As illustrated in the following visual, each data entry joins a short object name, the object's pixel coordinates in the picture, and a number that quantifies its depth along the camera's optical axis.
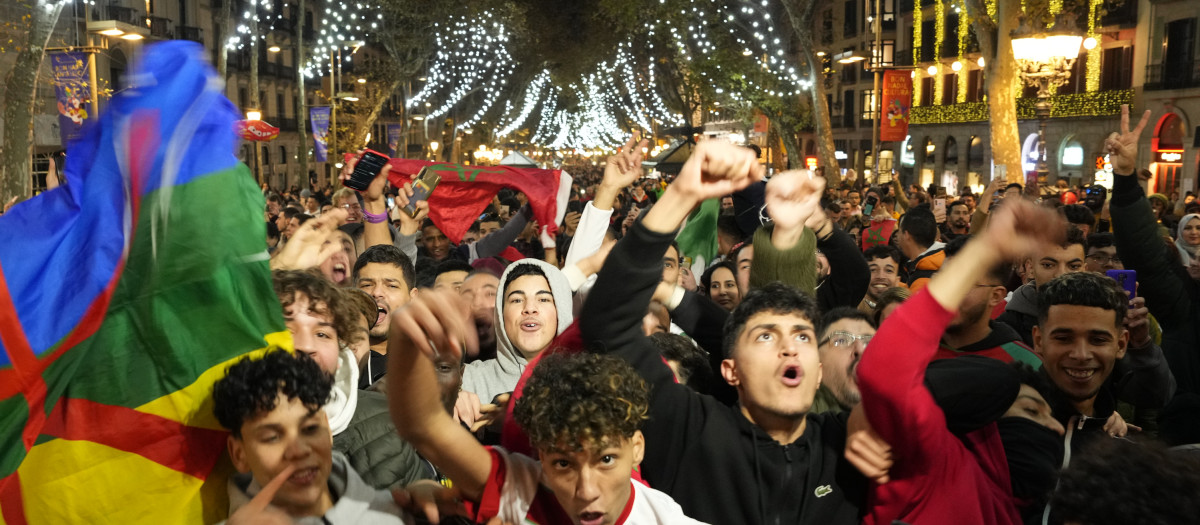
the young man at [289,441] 2.58
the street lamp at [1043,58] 11.88
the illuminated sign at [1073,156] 35.22
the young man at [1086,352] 3.36
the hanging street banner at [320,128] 27.52
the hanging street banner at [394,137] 39.81
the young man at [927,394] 2.41
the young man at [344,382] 3.20
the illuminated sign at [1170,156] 28.91
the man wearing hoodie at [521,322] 4.25
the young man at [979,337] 3.97
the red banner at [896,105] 24.00
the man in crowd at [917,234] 7.45
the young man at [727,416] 2.70
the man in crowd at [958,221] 10.62
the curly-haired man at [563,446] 2.46
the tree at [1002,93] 15.48
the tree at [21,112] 13.99
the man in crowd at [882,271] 6.36
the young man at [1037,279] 5.43
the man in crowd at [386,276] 5.30
